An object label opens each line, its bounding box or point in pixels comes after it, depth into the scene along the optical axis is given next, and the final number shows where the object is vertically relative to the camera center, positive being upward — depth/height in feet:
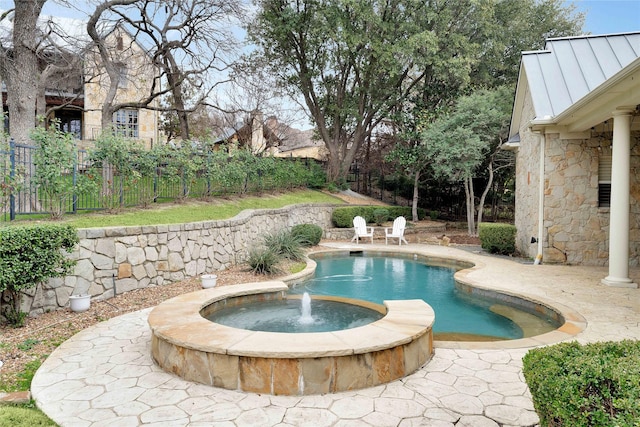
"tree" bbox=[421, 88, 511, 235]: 43.16 +7.38
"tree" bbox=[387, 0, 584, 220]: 52.85 +20.37
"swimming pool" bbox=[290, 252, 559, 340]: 17.56 -5.44
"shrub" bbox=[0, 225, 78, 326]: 13.97 -2.11
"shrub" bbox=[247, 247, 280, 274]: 26.07 -3.99
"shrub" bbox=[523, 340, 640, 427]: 5.54 -2.70
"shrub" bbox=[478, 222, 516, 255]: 34.47 -3.17
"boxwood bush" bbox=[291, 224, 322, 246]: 37.98 -3.15
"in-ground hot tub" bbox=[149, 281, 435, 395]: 10.43 -4.15
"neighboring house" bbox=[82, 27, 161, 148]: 63.62 +14.16
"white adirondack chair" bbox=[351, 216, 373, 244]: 44.37 -3.10
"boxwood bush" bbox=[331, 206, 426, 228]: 49.32 -1.62
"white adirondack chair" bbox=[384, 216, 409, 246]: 43.42 -3.25
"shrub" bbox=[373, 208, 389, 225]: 50.56 -1.76
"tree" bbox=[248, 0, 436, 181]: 51.01 +19.54
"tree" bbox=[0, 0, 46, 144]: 27.86 +8.75
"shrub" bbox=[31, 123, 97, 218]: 21.06 +1.64
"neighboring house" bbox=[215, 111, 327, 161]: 65.72 +12.20
